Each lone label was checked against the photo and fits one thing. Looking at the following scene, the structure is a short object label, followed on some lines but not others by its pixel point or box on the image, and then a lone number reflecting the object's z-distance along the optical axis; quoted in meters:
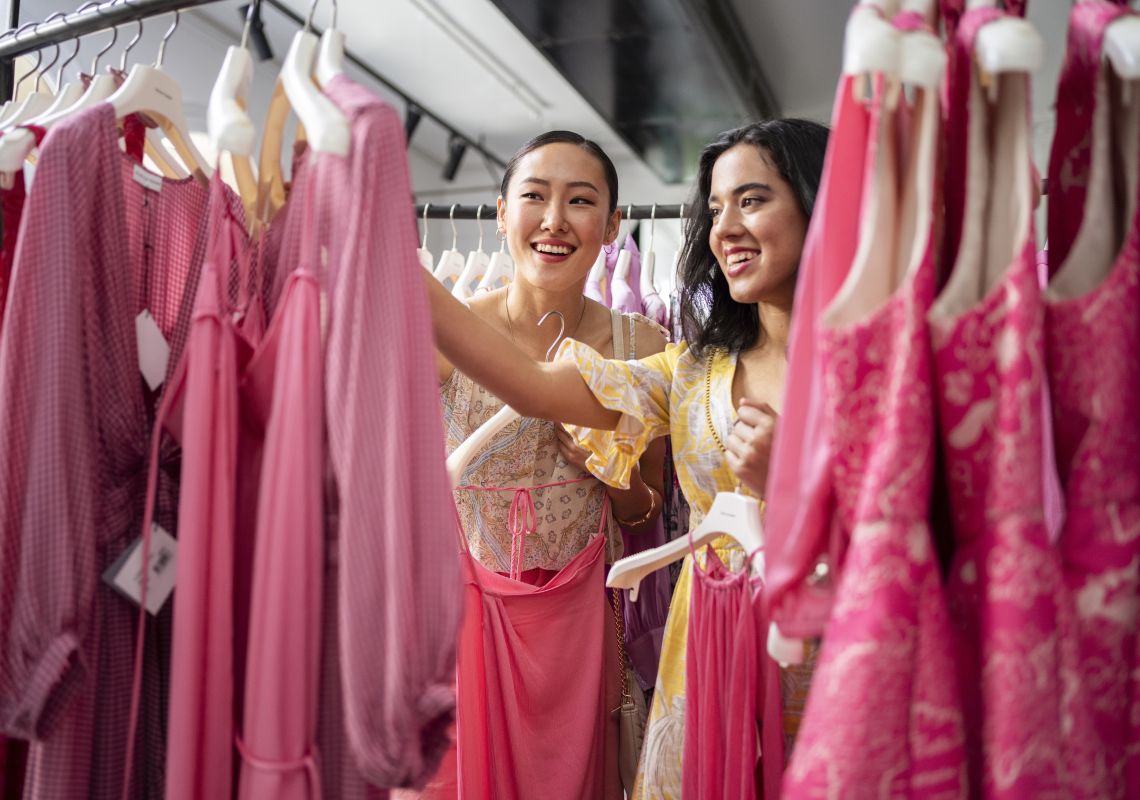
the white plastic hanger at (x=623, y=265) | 2.56
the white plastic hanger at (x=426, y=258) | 2.37
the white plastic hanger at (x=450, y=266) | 2.58
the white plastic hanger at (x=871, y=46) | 0.75
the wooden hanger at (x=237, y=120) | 1.00
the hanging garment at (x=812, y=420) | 0.79
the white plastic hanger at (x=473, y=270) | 2.41
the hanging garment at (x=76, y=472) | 0.90
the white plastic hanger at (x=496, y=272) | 2.44
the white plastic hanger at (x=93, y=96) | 1.16
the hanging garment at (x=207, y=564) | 0.90
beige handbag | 1.82
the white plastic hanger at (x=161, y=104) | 1.12
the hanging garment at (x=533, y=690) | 1.73
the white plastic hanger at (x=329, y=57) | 1.04
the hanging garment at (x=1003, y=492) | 0.68
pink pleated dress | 1.26
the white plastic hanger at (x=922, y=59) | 0.75
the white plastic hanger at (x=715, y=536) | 1.23
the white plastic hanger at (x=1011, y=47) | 0.74
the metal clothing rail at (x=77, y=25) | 1.37
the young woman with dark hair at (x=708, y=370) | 1.42
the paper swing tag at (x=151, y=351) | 1.07
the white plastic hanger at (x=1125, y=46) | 0.73
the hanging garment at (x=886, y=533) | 0.69
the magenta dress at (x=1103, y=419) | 0.71
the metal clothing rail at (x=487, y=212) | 2.29
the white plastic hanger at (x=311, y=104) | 0.92
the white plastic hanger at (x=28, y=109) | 1.25
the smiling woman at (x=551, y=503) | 1.77
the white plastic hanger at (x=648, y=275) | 2.60
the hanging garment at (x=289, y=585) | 0.86
